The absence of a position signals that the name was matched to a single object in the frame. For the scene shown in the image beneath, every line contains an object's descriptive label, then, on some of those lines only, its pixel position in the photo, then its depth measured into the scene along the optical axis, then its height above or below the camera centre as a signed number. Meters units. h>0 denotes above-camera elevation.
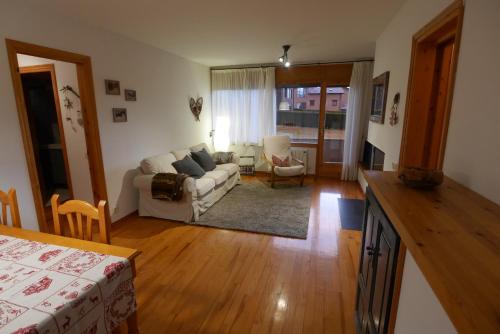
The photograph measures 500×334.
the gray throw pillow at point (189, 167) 3.77 -0.79
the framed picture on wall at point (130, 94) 3.35 +0.26
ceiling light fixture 3.71 +0.85
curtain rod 4.90 +0.98
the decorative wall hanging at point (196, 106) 5.01 +0.15
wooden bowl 1.19 -0.30
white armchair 5.03 -0.75
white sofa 3.32 -1.08
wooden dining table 0.87 -0.65
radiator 5.56 -0.88
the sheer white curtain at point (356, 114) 4.79 -0.03
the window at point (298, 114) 5.37 -0.02
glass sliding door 5.19 -0.36
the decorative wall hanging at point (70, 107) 3.24 +0.09
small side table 5.74 -1.20
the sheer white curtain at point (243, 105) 5.43 +0.18
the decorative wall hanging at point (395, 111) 2.39 +0.01
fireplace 3.23 -0.69
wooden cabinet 1.05 -0.75
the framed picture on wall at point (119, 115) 3.19 -0.01
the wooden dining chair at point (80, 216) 1.40 -0.57
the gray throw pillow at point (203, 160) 4.32 -0.78
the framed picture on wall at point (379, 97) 2.90 +0.19
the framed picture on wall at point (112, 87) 3.06 +0.33
